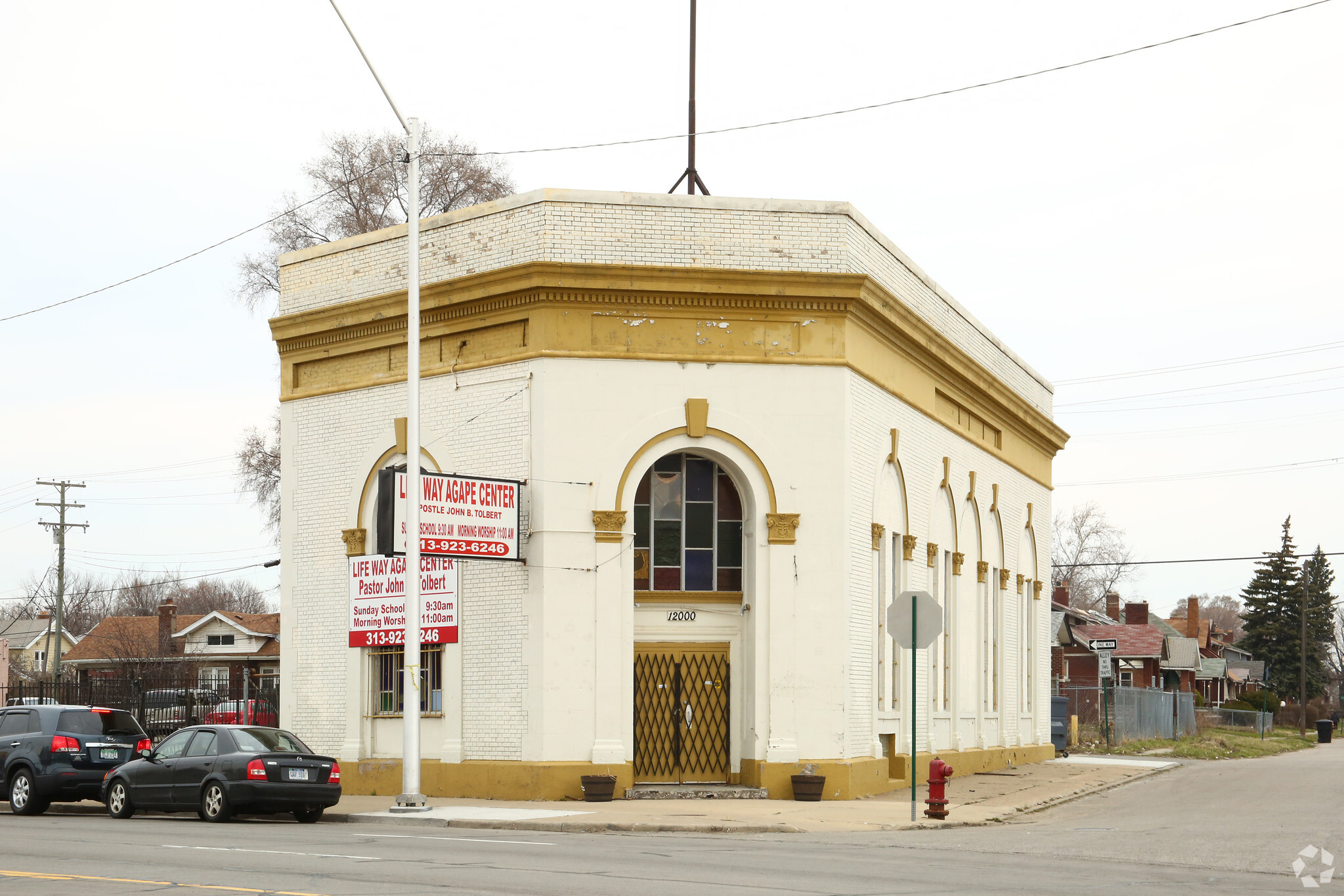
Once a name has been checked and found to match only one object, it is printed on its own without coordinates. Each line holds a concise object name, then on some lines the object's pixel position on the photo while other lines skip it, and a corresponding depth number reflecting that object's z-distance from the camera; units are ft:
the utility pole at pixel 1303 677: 249.12
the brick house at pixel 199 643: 247.50
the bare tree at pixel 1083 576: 306.76
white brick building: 72.02
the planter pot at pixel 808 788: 70.28
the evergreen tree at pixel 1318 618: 299.17
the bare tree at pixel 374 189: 127.54
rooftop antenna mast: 86.53
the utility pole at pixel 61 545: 186.77
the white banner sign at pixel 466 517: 68.69
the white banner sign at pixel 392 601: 75.25
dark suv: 70.79
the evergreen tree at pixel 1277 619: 304.71
